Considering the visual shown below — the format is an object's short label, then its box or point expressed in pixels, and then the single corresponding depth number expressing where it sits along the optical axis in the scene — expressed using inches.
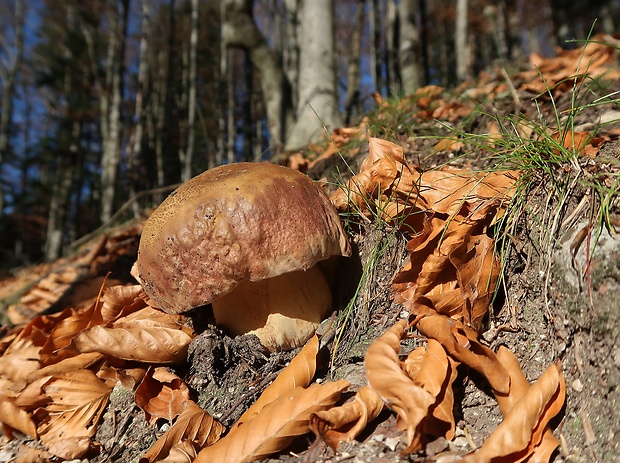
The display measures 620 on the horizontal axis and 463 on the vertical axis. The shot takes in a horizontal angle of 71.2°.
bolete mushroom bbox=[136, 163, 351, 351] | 9.4
